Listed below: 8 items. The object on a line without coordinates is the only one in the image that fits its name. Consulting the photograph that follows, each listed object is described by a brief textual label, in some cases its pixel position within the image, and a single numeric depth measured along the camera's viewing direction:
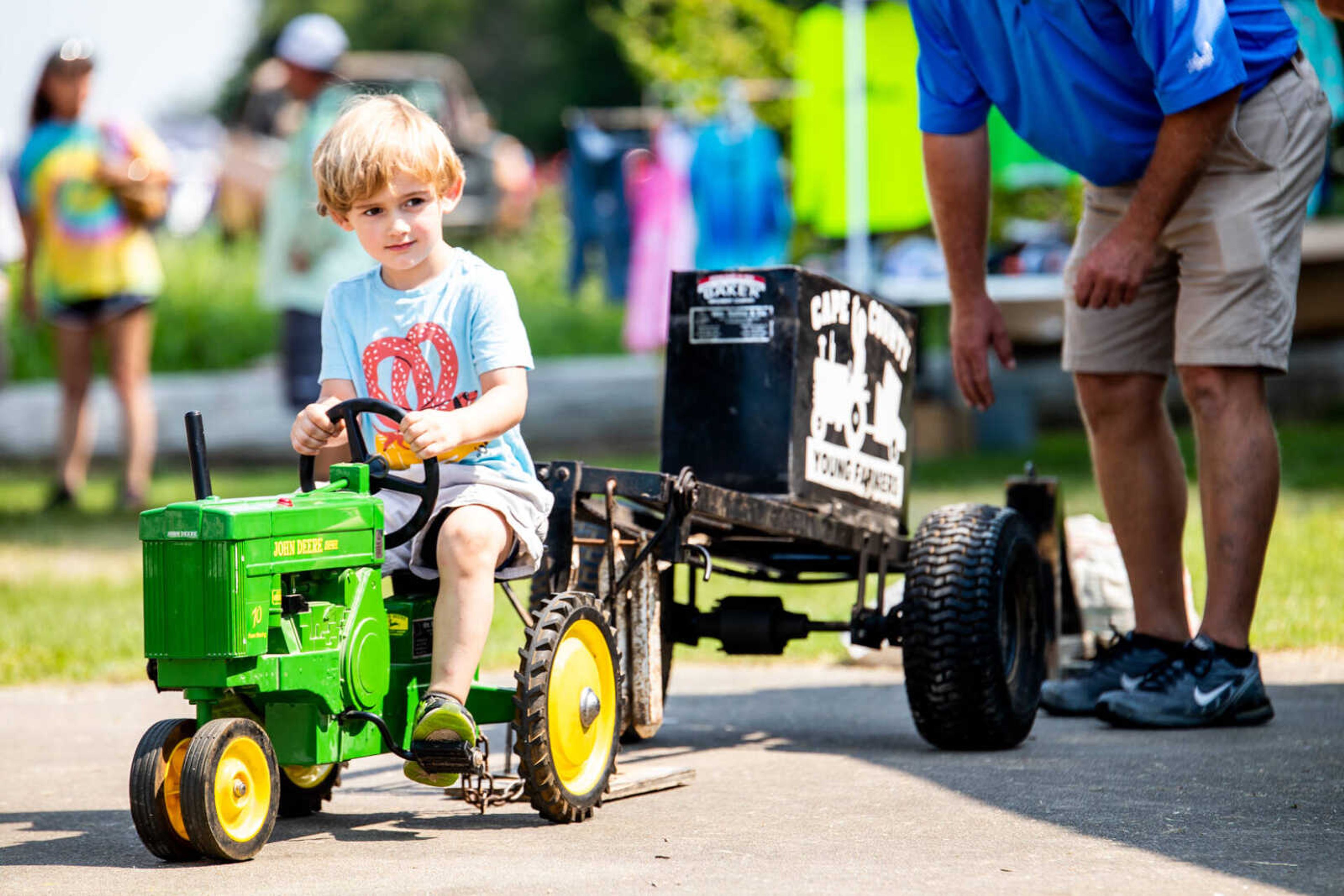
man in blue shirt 7.89
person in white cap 14.62
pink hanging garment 29.07
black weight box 7.68
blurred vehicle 42.29
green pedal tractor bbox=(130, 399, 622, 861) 5.59
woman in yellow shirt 18.15
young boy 6.22
